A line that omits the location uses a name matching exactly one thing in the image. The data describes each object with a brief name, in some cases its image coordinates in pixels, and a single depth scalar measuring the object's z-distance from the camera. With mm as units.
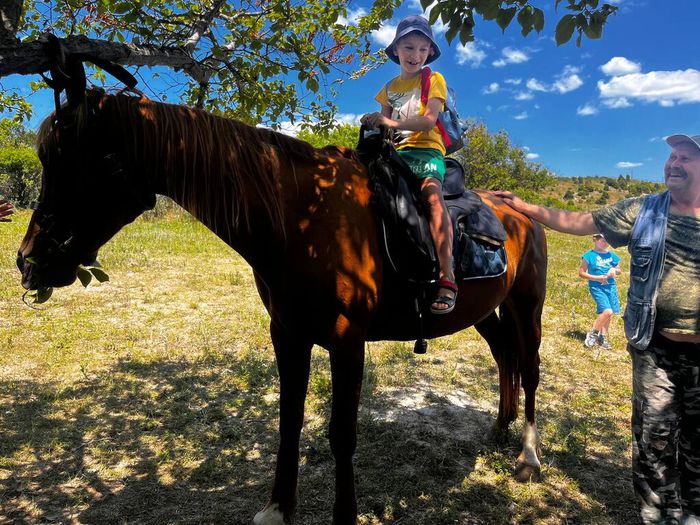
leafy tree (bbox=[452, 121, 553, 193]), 32844
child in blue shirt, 6264
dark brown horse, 1896
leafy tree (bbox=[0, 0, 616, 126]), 2265
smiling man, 2172
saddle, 2410
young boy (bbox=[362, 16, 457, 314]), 2518
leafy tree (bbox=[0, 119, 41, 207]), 21469
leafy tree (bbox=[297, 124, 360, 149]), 25614
